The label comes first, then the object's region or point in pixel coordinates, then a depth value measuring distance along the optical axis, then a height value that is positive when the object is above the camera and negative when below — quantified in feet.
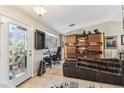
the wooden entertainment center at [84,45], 15.88 +0.16
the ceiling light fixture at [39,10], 6.16 +2.94
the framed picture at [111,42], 17.14 +0.83
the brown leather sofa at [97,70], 7.58 -2.54
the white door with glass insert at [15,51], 6.07 -0.49
